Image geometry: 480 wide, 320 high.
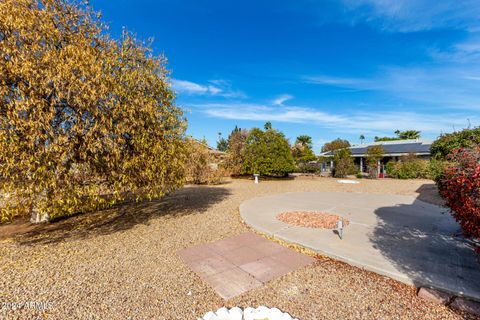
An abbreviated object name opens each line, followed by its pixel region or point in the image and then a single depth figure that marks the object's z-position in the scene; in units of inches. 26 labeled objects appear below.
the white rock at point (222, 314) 106.3
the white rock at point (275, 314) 105.3
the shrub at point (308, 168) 965.8
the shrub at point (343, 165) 789.9
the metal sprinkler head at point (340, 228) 203.2
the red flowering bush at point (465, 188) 102.0
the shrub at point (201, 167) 589.9
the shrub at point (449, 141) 421.0
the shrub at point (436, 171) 257.0
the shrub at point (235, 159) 797.2
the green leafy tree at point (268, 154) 693.3
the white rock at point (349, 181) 644.1
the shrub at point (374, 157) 762.3
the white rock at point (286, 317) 104.2
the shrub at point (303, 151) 1059.7
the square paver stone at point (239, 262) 140.0
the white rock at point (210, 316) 104.6
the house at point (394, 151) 816.6
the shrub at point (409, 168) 667.4
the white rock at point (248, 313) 106.0
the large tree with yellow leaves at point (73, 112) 158.7
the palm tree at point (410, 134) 1597.7
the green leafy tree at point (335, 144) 1853.0
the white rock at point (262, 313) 106.3
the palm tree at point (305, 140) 1863.9
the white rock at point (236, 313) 106.2
